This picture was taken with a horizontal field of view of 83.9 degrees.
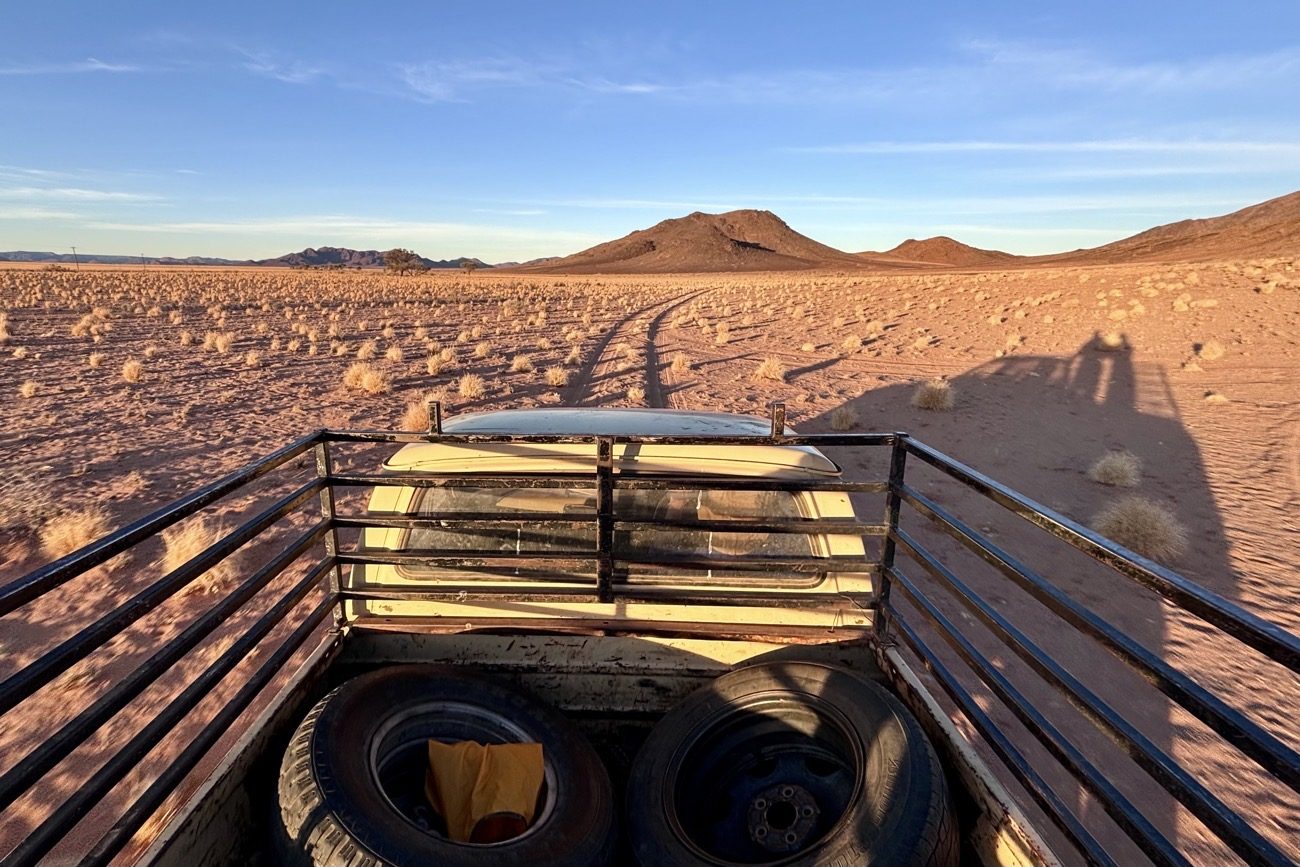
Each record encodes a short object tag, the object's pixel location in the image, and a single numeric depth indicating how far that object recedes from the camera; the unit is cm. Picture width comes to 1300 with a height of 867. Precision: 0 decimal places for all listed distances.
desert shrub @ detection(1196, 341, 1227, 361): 1814
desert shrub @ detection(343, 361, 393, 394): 1426
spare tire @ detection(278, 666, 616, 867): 210
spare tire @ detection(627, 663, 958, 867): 222
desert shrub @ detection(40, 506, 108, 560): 681
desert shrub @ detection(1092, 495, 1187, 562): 757
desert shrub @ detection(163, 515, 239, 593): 621
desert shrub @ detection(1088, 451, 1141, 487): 955
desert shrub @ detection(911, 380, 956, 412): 1380
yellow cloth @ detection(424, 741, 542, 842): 255
